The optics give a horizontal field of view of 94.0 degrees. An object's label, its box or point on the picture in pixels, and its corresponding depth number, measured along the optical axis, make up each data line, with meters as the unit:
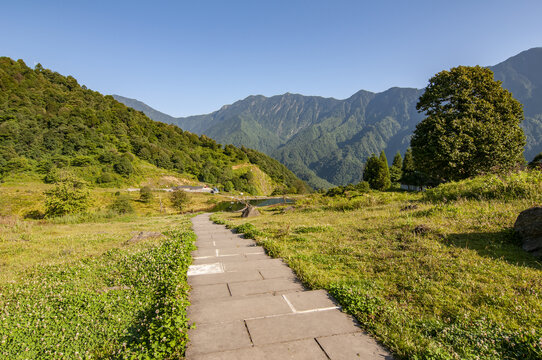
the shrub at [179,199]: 55.81
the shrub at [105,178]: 83.44
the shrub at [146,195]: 64.19
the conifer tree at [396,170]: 83.26
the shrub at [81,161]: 88.94
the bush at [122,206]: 43.91
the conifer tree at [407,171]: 68.34
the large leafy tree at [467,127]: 21.12
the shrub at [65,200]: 34.91
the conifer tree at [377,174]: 65.62
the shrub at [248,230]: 11.17
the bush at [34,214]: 44.39
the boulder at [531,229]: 5.91
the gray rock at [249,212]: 23.96
